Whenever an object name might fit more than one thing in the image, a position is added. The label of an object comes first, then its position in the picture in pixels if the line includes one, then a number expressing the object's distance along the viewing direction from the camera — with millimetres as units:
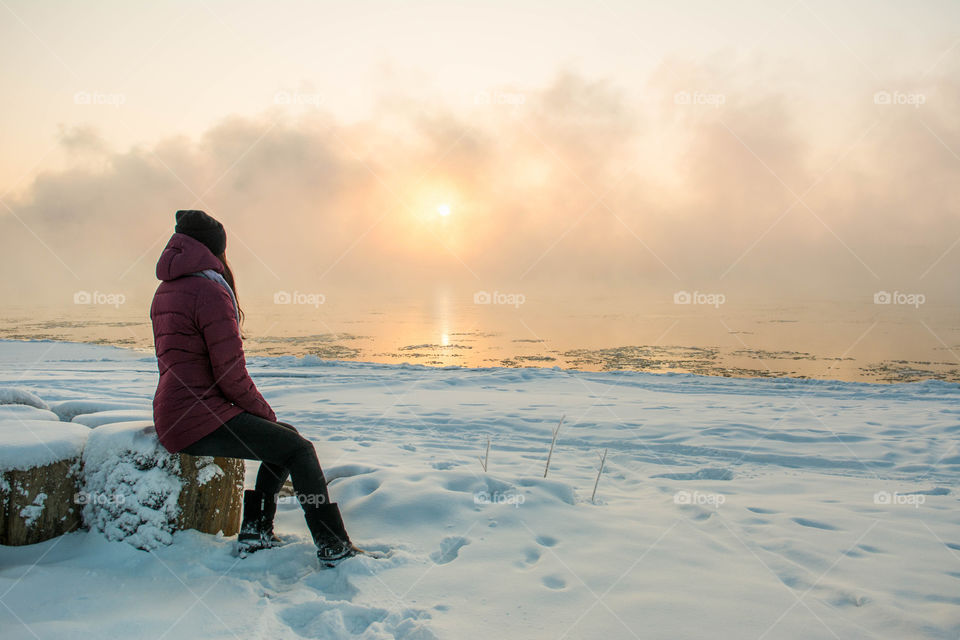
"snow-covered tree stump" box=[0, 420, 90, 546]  2912
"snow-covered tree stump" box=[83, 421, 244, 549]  3123
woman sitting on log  3088
